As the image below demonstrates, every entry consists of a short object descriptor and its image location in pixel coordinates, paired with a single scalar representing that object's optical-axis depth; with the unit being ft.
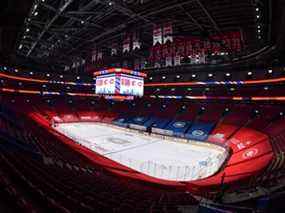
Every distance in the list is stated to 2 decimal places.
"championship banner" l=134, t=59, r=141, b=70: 75.46
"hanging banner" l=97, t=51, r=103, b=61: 71.00
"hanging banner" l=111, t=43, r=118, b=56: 71.22
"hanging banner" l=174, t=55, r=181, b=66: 56.59
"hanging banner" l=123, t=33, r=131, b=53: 49.62
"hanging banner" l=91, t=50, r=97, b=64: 73.02
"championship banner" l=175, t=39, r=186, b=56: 54.85
